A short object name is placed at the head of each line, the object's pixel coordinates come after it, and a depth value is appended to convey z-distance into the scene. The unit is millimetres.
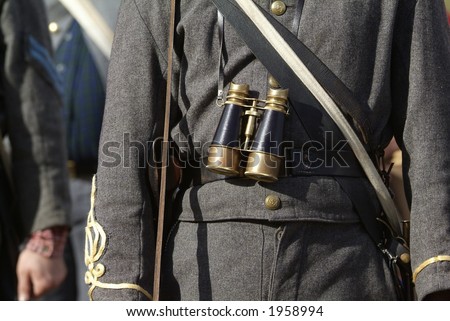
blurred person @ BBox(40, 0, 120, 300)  11523
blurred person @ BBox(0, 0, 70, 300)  9141
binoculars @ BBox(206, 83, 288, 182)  6145
